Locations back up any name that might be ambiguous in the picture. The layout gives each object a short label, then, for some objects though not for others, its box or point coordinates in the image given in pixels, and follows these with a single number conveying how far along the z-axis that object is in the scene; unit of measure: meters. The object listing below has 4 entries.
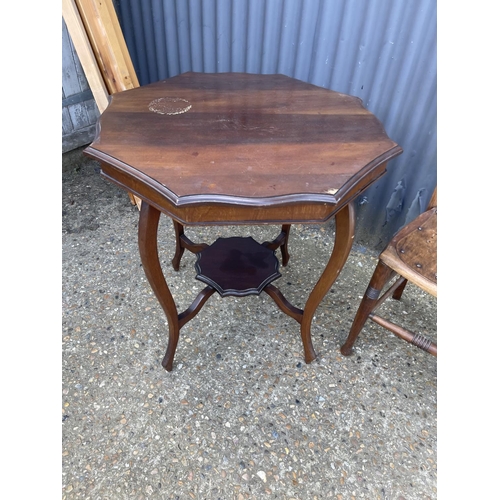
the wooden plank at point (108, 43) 1.96
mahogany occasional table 1.02
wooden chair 1.33
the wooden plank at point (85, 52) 1.93
